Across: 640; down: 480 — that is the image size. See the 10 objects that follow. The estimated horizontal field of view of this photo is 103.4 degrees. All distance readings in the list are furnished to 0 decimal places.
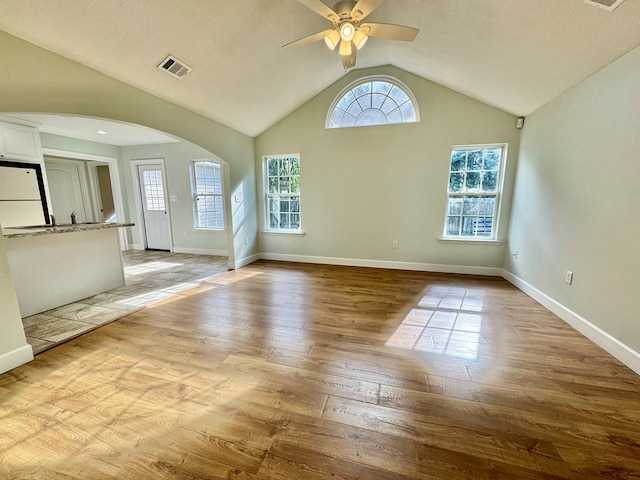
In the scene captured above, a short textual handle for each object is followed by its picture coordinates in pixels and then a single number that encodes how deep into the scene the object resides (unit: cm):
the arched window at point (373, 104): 420
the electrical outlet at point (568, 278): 264
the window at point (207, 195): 560
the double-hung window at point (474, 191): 402
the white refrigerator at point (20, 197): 356
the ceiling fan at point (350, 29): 191
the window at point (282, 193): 499
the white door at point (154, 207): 586
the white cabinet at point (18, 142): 351
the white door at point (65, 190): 531
